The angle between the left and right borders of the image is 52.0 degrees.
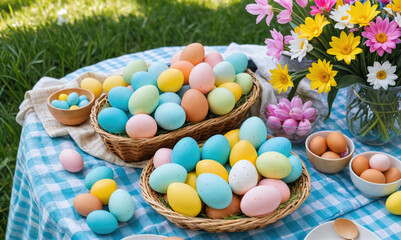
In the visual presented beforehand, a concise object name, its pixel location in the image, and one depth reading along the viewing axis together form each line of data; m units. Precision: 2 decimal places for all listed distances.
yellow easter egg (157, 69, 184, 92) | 1.28
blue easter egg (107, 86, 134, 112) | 1.27
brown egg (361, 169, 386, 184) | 1.11
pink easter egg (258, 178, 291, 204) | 1.03
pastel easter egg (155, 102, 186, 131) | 1.19
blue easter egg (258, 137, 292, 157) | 1.12
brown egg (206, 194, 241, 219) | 1.01
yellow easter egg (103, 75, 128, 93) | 1.44
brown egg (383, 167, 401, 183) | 1.12
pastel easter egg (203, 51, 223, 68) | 1.44
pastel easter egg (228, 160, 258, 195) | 1.02
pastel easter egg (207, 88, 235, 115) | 1.25
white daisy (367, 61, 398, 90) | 1.07
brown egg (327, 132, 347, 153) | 1.21
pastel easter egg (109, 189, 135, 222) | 1.04
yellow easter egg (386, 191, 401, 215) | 1.05
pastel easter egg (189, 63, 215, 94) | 1.28
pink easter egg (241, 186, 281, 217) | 0.97
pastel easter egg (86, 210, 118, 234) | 1.00
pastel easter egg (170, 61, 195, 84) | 1.35
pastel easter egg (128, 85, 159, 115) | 1.21
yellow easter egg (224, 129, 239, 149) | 1.19
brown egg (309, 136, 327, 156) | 1.23
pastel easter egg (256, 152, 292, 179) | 1.04
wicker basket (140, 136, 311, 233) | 0.97
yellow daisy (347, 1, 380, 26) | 1.00
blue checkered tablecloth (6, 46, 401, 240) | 1.04
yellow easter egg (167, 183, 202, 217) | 0.99
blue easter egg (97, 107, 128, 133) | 1.21
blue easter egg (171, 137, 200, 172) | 1.09
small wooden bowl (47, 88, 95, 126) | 1.39
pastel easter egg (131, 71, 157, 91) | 1.31
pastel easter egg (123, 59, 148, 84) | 1.40
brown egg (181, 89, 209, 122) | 1.23
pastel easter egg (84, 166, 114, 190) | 1.16
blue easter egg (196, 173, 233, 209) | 0.98
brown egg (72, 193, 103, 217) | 1.06
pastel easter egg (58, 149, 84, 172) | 1.22
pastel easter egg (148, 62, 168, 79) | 1.38
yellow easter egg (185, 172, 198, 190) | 1.08
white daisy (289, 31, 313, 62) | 1.08
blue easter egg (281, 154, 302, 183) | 1.08
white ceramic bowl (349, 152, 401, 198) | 1.09
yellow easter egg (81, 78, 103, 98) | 1.54
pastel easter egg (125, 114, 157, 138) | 1.17
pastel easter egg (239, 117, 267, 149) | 1.16
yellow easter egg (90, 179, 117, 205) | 1.10
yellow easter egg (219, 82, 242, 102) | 1.32
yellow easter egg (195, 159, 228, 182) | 1.06
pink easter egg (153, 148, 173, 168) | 1.13
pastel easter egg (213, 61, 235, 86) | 1.35
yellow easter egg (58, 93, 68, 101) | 1.48
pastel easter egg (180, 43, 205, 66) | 1.42
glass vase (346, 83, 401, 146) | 1.19
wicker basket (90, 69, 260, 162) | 1.20
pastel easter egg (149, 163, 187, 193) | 1.04
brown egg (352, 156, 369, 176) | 1.15
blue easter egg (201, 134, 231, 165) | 1.12
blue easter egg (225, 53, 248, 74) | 1.44
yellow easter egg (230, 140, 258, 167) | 1.10
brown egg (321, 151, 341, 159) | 1.21
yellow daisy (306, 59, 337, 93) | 1.07
